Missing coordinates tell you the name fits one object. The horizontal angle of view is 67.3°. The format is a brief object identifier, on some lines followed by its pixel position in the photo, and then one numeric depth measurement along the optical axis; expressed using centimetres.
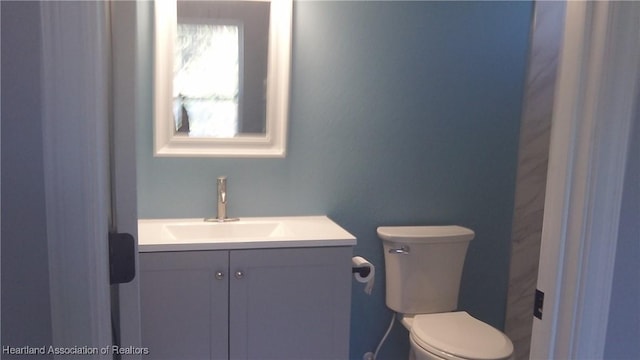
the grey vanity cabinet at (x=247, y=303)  161
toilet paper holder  186
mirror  191
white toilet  204
